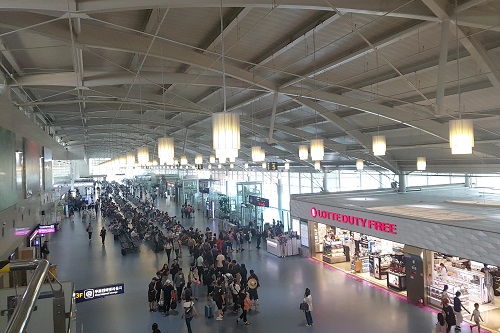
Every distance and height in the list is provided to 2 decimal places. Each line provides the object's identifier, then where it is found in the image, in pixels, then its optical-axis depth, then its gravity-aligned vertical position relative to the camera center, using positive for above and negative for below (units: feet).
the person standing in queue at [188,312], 33.58 -12.40
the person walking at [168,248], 56.89 -11.06
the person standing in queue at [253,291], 39.04 -12.21
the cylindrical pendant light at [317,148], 38.75 +2.14
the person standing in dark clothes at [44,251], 56.93 -11.02
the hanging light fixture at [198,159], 73.82 +2.67
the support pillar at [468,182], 71.56 -3.25
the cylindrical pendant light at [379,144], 37.70 +2.25
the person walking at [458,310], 34.32 -13.07
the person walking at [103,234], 69.36 -10.51
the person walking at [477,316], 33.35 -13.23
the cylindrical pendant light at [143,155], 46.29 +2.38
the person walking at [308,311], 34.99 -12.86
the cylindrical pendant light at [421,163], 49.80 +0.41
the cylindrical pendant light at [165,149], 32.30 +2.10
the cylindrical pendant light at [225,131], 18.52 +1.98
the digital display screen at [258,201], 73.92 -5.89
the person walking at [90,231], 74.23 -10.60
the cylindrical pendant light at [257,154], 47.11 +2.11
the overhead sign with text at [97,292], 31.27 -9.58
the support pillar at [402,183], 65.57 -2.80
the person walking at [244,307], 35.78 -12.65
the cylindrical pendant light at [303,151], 47.93 +2.33
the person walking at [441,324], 32.27 -13.46
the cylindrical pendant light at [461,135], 22.44 +1.74
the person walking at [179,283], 41.14 -11.73
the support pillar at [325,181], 90.99 -2.87
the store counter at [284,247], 63.16 -12.79
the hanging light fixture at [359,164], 62.18 +0.65
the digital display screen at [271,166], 76.59 +0.98
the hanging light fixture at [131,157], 65.00 +3.03
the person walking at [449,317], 32.68 -12.92
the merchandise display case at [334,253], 59.21 -13.07
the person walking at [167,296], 38.17 -12.13
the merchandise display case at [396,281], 45.52 -13.68
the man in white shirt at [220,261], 47.50 -11.01
